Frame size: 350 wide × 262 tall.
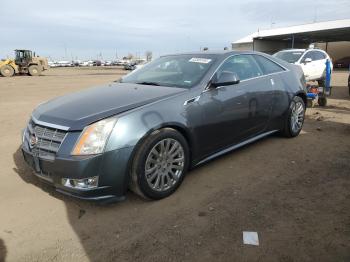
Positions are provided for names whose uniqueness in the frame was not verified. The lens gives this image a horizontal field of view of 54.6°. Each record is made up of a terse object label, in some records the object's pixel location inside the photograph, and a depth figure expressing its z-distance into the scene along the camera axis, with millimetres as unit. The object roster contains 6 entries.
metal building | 39062
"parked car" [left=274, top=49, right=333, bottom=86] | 12495
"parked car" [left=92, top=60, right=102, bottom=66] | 76906
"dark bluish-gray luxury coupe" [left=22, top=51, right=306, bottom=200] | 3188
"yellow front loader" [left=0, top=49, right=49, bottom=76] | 29591
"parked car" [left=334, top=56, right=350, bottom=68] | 39578
